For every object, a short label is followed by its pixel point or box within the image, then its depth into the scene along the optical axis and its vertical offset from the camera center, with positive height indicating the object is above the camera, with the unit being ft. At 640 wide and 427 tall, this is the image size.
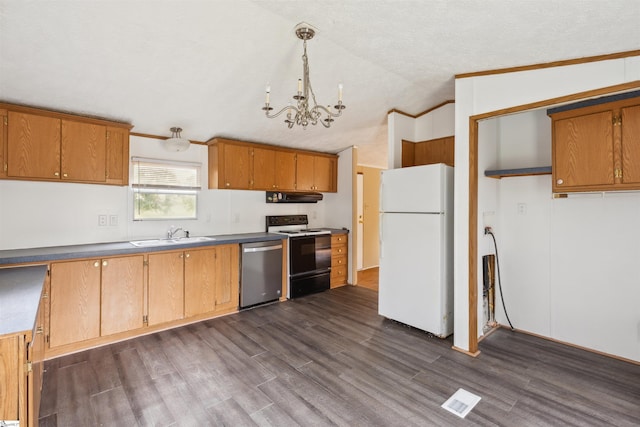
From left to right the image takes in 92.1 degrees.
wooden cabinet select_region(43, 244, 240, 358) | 8.97 -2.58
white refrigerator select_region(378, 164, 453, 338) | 10.39 -1.09
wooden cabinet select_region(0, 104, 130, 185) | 8.75 +2.15
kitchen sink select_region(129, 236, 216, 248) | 10.84 -0.93
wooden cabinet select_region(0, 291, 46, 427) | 4.20 -2.22
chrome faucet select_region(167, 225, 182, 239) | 12.35 -0.61
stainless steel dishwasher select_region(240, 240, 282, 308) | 12.95 -2.43
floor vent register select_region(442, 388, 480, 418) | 6.74 -4.25
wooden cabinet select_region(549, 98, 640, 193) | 7.84 +1.89
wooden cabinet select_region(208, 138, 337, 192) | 13.21 +2.37
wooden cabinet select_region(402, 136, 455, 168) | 12.40 +2.75
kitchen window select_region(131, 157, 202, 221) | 11.89 +1.14
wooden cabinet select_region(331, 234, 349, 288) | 16.48 -2.32
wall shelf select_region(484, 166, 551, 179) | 9.52 +1.44
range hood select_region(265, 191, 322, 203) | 15.66 +1.01
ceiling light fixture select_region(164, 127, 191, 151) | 11.89 +2.90
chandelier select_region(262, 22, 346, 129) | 7.67 +2.89
